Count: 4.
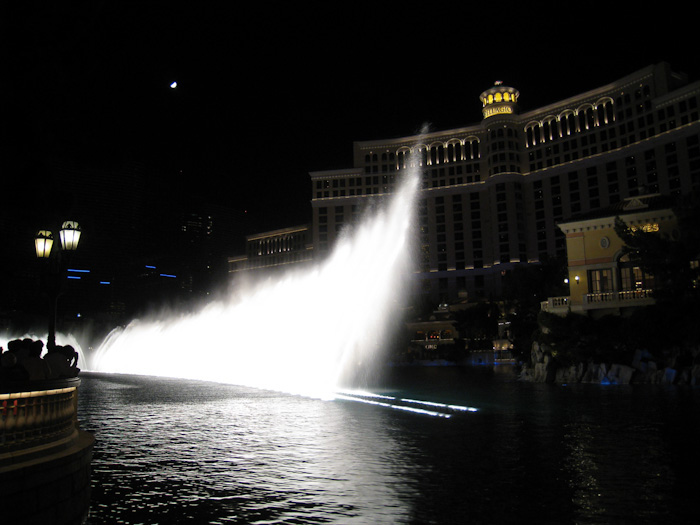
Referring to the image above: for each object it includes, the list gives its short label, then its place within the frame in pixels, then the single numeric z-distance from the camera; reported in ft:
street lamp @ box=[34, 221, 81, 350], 44.35
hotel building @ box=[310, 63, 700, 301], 314.76
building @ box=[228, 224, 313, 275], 493.77
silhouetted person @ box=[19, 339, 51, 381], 28.11
